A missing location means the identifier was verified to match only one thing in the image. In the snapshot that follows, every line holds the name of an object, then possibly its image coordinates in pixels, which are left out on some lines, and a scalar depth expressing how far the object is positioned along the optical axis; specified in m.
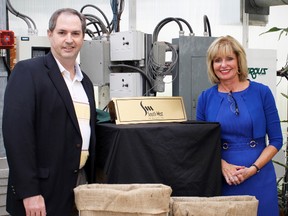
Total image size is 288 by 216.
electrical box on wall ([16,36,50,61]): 2.84
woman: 1.94
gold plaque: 1.89
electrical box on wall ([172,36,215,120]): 3.09
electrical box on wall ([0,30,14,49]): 2.49
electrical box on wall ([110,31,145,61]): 2.90
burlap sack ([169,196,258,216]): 1.64
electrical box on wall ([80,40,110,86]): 3.00
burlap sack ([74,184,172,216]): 1.58
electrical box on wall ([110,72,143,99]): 2.93
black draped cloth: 1.76
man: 1.61
